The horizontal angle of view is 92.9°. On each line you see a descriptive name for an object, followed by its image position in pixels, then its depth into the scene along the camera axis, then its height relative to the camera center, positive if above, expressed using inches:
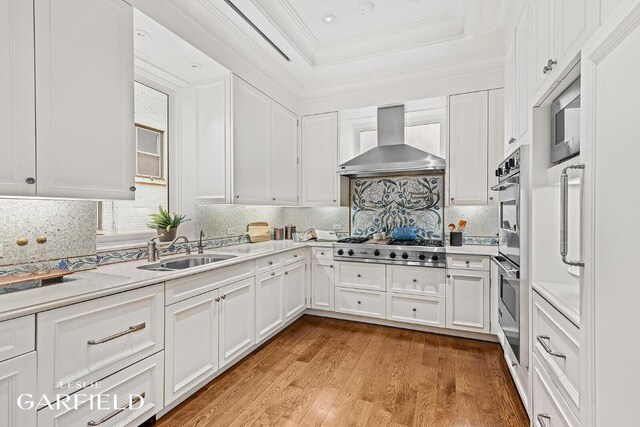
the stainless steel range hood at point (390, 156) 129.6 +24.3
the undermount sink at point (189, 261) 96.7 -16.8
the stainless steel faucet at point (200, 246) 109.9 -12.7
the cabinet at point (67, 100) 55.4 +22.9
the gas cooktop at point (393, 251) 121.0 -16.8
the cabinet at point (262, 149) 115.3 +26.9
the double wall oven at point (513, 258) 70.9 -12.8
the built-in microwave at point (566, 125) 50.3 +15.8
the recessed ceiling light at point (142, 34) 83.9 +49.4
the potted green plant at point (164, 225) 102.3 -4.8
